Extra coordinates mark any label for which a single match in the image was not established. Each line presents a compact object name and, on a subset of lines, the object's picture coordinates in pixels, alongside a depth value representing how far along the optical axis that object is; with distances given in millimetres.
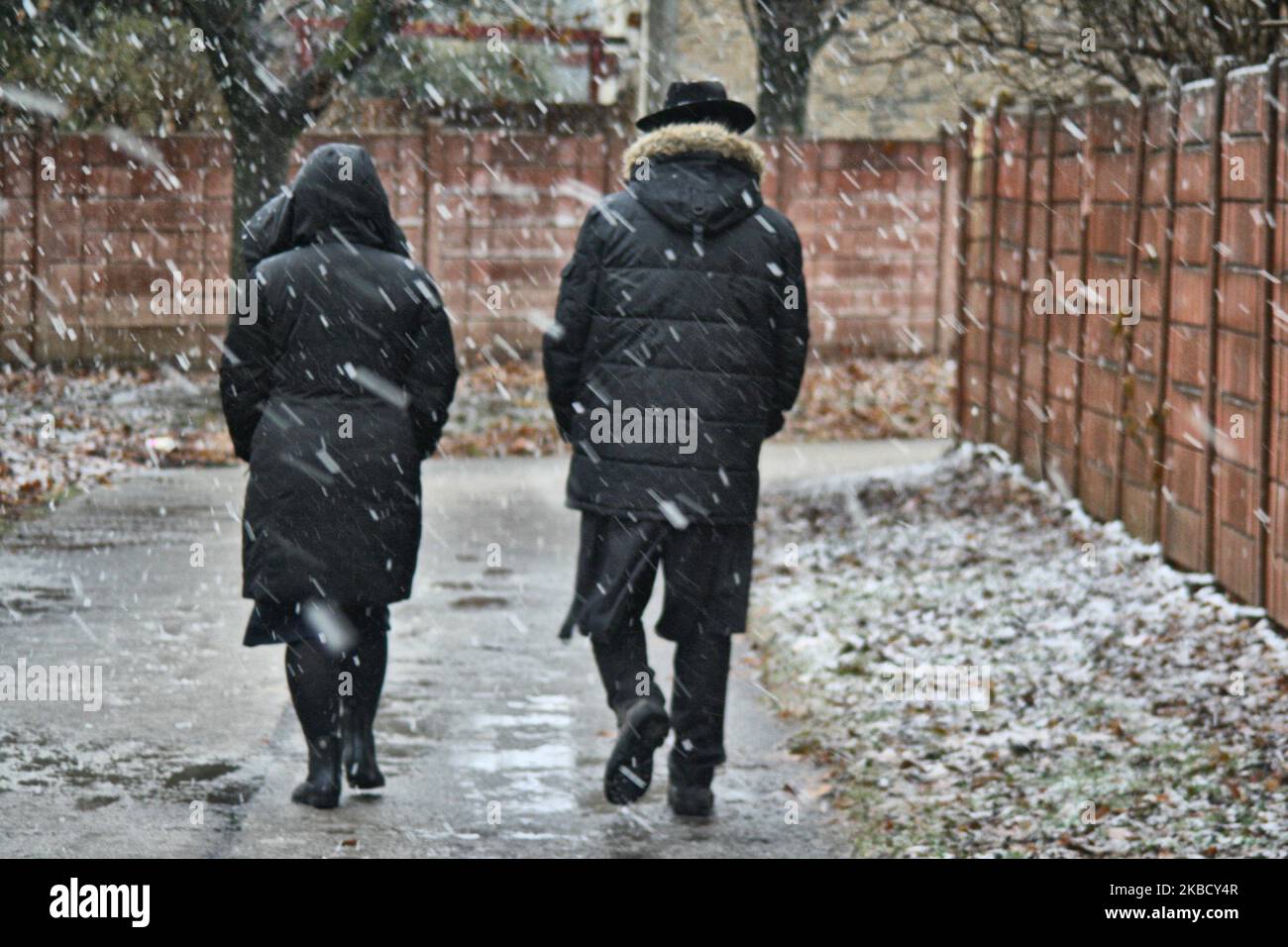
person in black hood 5656
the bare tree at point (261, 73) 15656
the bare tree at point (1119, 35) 10516
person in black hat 5738
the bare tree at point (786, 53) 23438
